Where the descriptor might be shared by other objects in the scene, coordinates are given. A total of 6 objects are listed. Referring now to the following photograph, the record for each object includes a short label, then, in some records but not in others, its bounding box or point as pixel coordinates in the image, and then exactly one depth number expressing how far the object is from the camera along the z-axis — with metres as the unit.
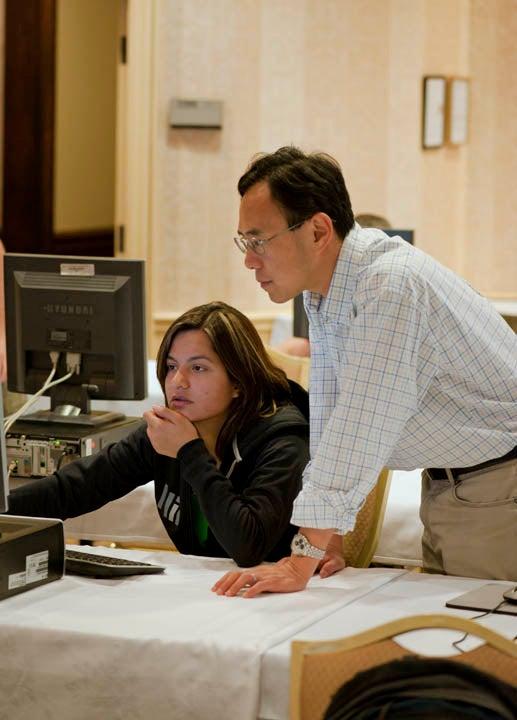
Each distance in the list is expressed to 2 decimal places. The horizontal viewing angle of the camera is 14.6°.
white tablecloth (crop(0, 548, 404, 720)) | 3.20
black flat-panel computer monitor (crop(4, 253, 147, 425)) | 5.60
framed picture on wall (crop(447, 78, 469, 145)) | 12.32
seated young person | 4.27
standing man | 3.62
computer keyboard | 4.00
